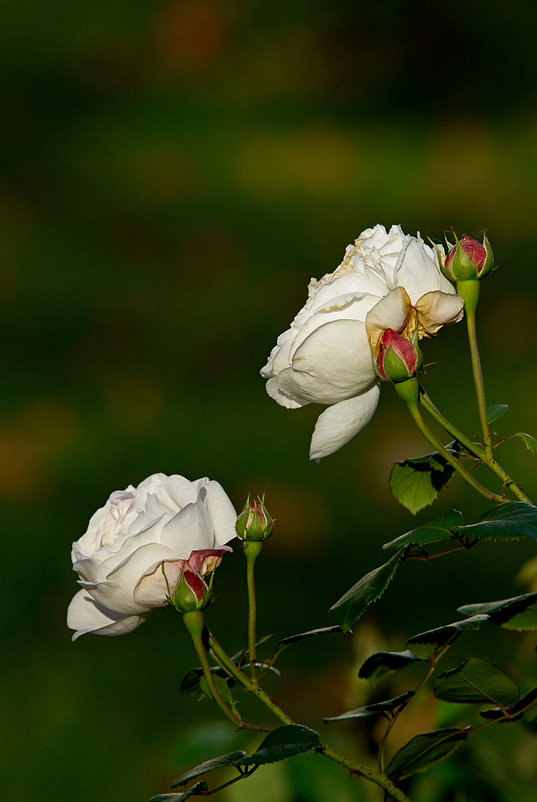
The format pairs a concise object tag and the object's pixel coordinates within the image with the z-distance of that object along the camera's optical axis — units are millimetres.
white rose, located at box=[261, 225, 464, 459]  2038
